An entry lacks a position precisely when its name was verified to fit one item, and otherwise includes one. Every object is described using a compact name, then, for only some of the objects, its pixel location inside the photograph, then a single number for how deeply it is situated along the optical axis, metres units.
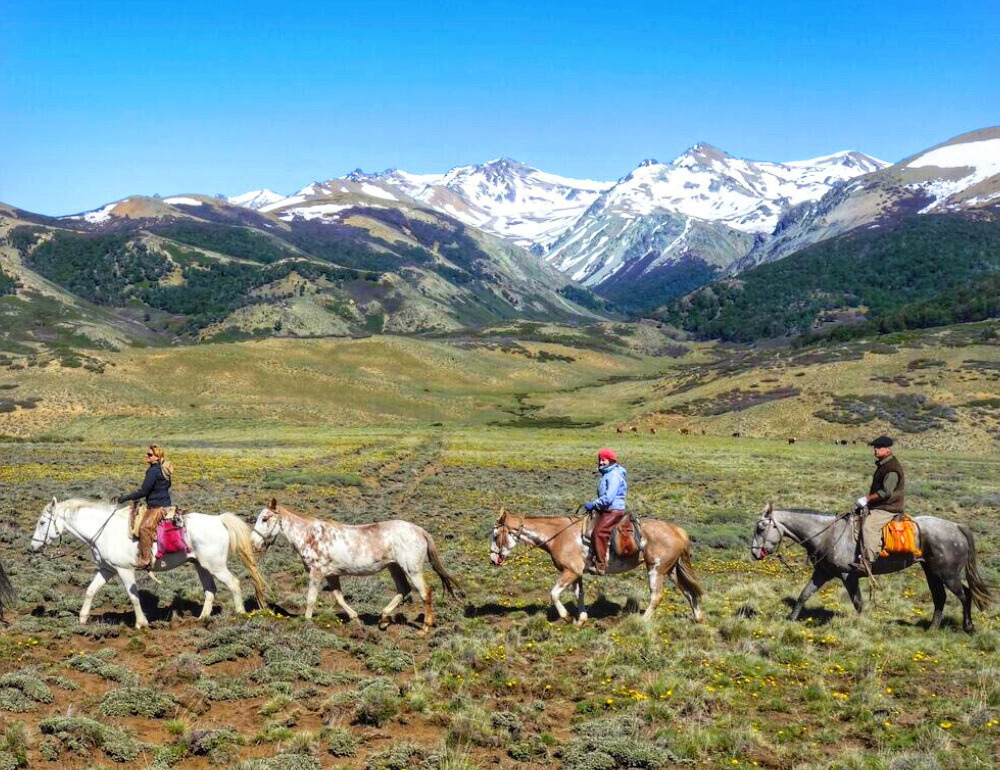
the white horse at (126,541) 15.86
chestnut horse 16.31
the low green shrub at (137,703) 11.14
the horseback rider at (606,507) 16.31
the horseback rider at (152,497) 15.89
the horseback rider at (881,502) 15.80
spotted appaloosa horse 16.36
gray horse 15.51
